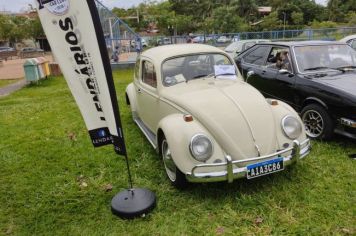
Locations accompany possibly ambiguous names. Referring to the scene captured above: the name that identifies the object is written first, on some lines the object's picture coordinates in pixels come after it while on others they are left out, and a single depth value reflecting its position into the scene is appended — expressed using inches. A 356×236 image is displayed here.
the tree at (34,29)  2062.0
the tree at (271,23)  2086.6
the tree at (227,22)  1983.3
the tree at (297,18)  2256.4
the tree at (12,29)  2006.6
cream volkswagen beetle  133.3
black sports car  181.5
